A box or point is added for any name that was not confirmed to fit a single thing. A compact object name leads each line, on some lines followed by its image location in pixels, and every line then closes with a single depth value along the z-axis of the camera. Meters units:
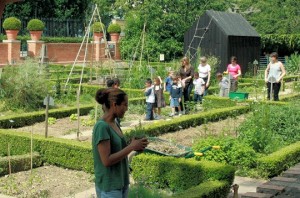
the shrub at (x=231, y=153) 8.54
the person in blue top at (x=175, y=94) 13.66
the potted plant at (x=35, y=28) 29.78
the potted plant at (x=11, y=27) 28.80
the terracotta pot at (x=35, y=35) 30.02
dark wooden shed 22.95
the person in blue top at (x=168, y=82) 14.12
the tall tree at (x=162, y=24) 30.61
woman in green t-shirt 4.16
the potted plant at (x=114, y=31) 34.28
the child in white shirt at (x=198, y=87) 14.63
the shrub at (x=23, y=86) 14.65
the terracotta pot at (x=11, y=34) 28.95
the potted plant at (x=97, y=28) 24.45
